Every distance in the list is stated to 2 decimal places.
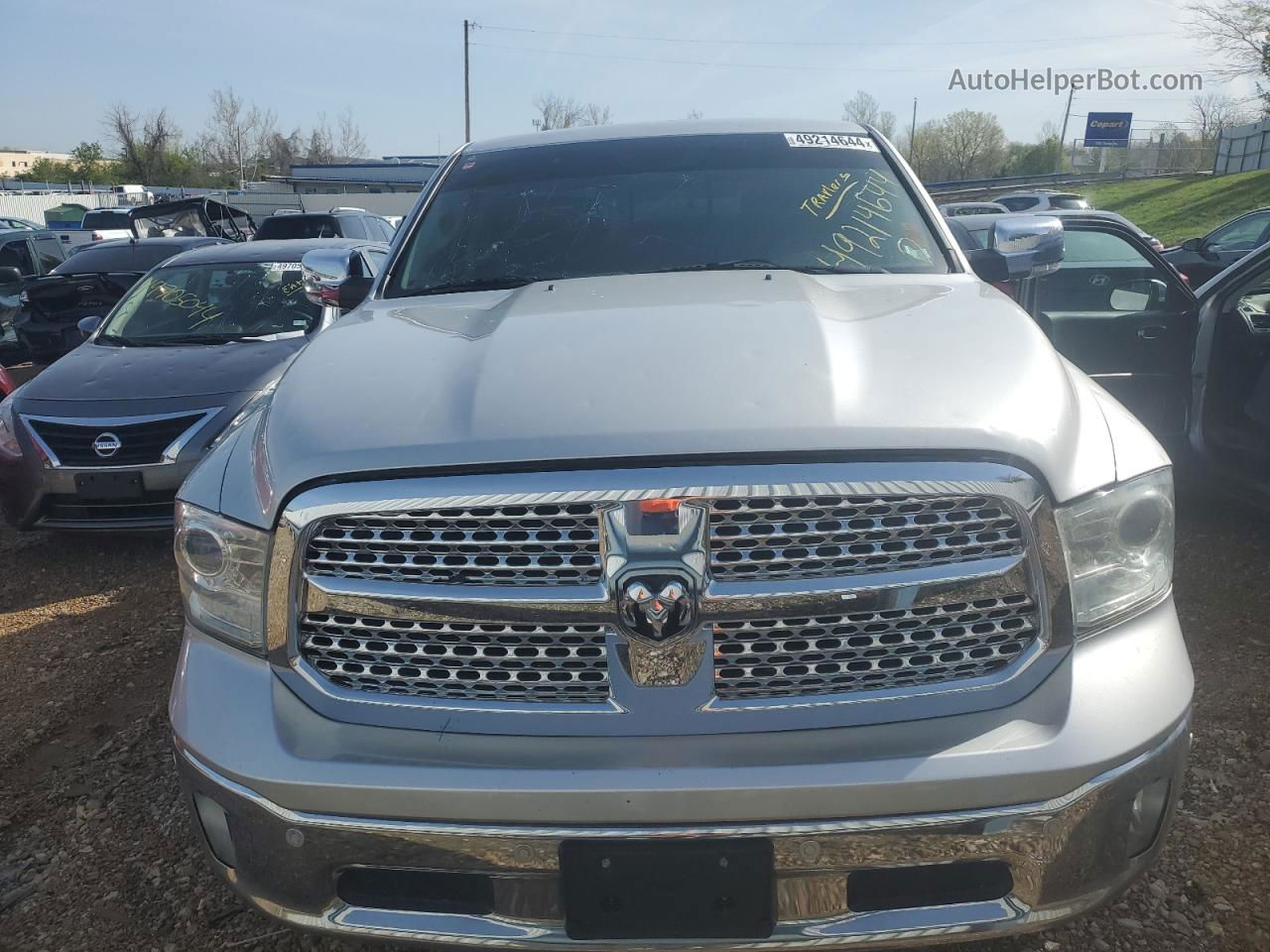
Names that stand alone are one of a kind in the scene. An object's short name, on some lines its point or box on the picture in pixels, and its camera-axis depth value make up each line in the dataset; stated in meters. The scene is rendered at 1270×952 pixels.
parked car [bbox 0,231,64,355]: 11.18
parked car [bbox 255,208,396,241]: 13.19
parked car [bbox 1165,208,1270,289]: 11.88
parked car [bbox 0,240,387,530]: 5.36
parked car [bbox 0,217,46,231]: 28.55
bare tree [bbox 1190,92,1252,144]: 54.41
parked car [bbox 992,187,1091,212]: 23.09
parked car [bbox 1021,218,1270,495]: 4.37
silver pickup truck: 1.65
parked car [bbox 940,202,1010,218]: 22.69
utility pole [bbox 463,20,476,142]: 46.72
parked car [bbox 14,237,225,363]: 9.92
